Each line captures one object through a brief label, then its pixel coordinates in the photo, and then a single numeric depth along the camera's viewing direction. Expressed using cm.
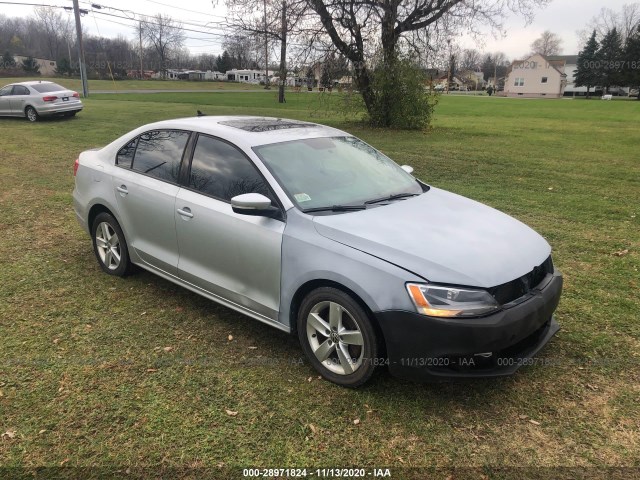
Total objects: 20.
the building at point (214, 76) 10606
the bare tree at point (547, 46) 13138
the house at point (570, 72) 9170
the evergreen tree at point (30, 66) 7669
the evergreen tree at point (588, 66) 8354
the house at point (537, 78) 9894
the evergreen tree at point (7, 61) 7775
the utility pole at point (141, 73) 8438
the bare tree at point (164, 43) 9773
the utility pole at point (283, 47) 1812
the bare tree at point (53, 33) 9950
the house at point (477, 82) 12237
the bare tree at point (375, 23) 1811
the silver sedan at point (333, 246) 293
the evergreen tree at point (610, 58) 7744
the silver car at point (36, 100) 1986
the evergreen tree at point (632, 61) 7144
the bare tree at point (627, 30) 8251
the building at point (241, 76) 11206
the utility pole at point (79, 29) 3372
